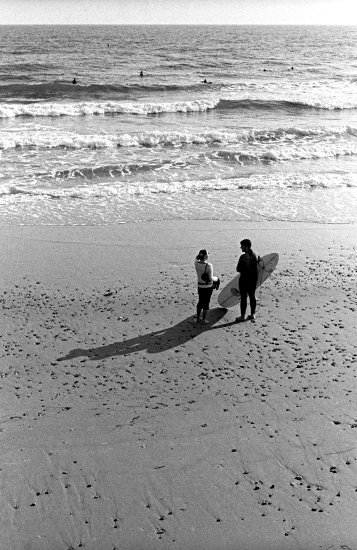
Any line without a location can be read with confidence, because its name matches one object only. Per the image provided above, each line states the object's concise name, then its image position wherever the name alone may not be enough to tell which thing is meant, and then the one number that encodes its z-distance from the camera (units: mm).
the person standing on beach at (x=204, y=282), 9281
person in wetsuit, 9430
